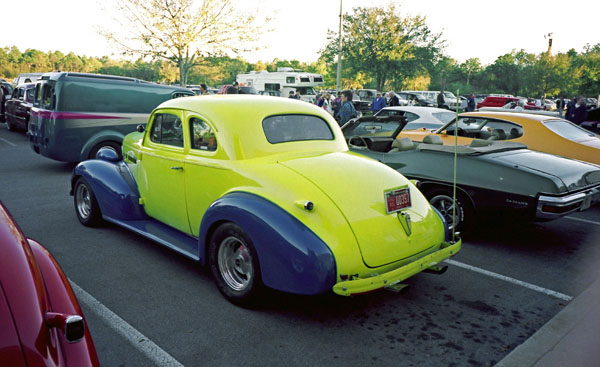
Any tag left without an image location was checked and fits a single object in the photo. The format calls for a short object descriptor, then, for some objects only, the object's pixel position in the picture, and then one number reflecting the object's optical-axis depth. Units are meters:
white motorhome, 38.16
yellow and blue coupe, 3.29
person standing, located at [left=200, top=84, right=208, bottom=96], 16.17
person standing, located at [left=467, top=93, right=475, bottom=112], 23.80
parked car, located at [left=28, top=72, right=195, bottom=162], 9.39
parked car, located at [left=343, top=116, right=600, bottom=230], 4.93
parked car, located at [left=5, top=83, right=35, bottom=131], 15.33
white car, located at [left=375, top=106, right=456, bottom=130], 11.46
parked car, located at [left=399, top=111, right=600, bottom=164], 7.34
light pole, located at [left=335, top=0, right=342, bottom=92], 29.45
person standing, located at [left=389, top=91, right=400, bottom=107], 18.36
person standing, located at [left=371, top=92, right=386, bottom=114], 16.86
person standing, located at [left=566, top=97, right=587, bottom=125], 13.54
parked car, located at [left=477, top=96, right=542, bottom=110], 29.39
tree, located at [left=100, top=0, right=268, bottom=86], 21.98
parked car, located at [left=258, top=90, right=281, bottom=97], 33.38
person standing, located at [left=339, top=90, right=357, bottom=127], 12.11
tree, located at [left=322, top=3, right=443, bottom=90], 34.19
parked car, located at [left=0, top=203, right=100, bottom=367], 1.58
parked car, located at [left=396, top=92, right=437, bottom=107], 26.92
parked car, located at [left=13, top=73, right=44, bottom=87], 23.84
